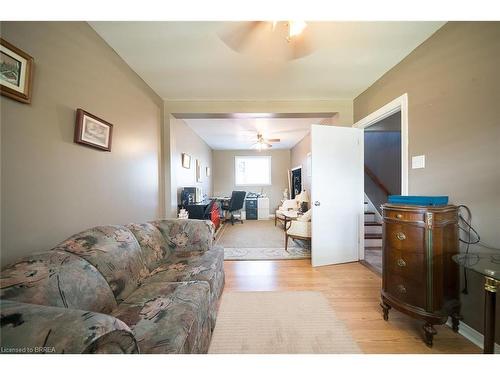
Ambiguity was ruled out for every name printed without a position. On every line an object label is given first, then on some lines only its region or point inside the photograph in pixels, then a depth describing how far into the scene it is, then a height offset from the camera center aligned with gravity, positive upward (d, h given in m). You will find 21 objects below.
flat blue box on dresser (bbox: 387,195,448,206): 1.43 -0.10
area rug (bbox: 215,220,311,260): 3.20 -1.16
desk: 3.72 -0.48
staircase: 3.36 -0.89
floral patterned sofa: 0.58 -0.53
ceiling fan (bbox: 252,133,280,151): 4.99 +1.23
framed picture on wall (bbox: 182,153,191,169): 3.99 +0.56
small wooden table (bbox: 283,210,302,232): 3.59 -0.57
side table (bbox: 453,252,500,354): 0.96 -0.51
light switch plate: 1.86 +0.27
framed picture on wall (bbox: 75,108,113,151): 1.49 +0.47
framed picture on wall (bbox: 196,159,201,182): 5.07 +0.44
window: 7.41 +0.63
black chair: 5.81 -0.44
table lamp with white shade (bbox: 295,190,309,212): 4.44 -0.34
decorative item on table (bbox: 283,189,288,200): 6.93 -0.29
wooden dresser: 1.35 -0.56
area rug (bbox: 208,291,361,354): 1.37 -1.15
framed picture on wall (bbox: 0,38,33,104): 1.02 +0.64
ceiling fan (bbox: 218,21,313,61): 1.50 +1.28
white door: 2.78 -0.08
